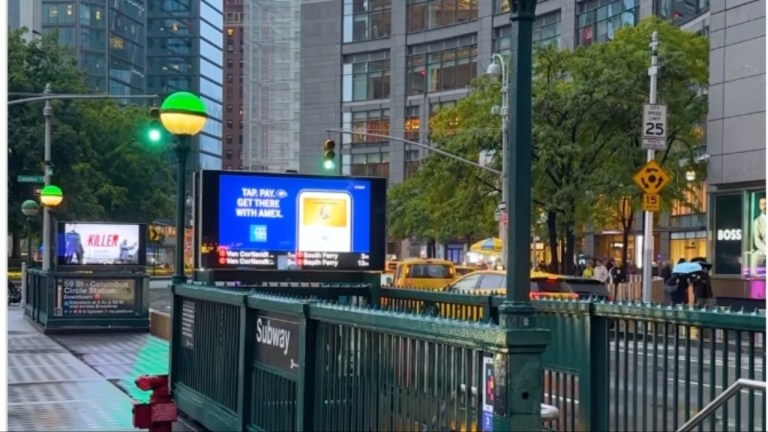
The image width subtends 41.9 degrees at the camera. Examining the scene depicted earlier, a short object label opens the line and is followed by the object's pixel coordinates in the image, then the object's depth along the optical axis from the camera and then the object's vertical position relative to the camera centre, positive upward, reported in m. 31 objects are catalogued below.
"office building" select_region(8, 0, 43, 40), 73.81 +15.95
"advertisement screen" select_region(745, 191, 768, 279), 25.03 +0.01
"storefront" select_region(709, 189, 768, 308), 25.19 -0.25
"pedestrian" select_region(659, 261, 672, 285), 35.00 -1.39
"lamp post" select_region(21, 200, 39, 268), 31.45 +0.43
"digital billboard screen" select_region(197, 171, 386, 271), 10.81 +0.05
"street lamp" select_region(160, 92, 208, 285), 10.27 +1.03
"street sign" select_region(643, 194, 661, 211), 21.02 +0.64
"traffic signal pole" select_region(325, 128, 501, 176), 32.19 +2.34
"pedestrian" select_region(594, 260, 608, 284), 36.09 -1.52
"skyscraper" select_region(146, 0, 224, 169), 129.12 +22.37
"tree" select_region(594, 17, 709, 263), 31.80 +4.31
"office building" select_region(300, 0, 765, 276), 60.06 +11.85
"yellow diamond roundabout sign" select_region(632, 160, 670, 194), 20.86 +1.13
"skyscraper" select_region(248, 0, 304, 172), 114.25 +16.95
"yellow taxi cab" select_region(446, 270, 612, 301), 20.00 -1.16
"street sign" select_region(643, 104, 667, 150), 21.44 +2.32
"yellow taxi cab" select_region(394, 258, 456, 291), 28.95 -1.30
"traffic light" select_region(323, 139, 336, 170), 32.19 +2.38
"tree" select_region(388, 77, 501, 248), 35.97 +2.36
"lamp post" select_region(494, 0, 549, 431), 4.61 -0.19
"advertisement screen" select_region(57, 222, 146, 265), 21.27 -0.46
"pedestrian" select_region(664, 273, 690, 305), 24.78 -1.35
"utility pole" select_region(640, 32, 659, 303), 23.62 -0.30
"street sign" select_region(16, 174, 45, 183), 26.91 +1.14
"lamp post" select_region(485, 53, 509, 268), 30.27 +2.95
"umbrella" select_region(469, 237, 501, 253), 42.53 -0.75
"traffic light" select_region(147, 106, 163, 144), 20.70 +2.32
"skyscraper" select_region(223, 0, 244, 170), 157.50 +22.57
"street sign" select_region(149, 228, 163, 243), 47.58 -0.54
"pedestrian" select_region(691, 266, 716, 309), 24.75 -1.35
